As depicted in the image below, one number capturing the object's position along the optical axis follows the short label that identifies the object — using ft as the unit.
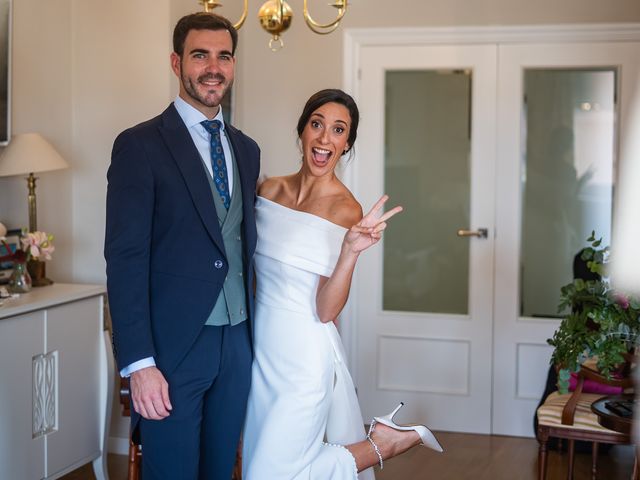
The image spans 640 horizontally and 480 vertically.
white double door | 16.26
